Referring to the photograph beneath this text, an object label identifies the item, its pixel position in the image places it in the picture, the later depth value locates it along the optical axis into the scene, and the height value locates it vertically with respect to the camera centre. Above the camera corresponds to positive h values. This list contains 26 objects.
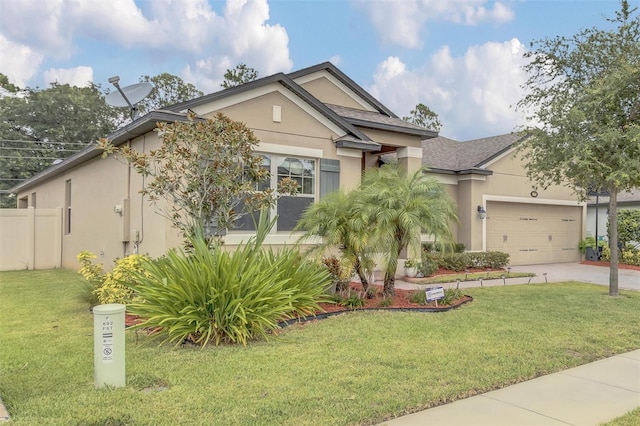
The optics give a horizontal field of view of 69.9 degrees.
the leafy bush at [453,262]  15.40 -1.43
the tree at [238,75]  30.36 +9.60
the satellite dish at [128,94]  11.76 +3.25
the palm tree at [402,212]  8.62 +0.15
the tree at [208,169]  8.27 +0.92
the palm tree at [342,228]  8.62 -0.16
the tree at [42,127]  36.94 +7.73
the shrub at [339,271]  9.09 -1.05
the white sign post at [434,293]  8.76 -1.41
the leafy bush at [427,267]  13.88 -1.47
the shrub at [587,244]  21.05 -1.10
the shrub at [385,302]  8.83 -1.61
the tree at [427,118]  39.53 +8.83
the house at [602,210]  22.81 +0.51
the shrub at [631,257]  18.64 -1.50
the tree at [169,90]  40.56 +11.60
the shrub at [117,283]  8.03 -1.17
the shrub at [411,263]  13.44 -1.31
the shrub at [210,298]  6.26 -1.13
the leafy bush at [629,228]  19.66 -0.34
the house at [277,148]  10.66 +1.95
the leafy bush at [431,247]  16.05 -1.00
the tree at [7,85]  38.41 +11.26
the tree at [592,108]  9.87 +2.58
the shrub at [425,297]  9.12 -1.59
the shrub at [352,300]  8.71 -1.56
